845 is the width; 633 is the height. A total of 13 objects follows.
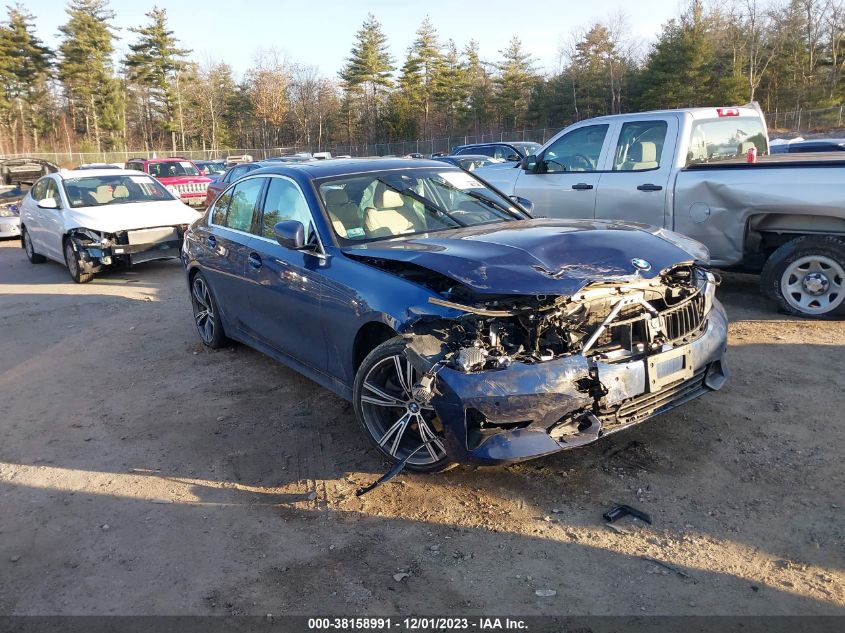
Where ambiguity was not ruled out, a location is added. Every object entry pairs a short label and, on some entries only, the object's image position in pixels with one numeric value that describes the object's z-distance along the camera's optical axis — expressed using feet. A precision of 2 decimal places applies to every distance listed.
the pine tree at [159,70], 205.57
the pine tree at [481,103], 197.57
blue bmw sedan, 11.29
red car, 76.48
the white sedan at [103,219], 34.76
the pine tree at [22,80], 189.37
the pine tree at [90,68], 193.16
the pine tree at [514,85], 194.37
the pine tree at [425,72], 210.59
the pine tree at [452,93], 205.57
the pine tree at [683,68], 146.51
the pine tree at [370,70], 213.05
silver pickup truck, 20.63
